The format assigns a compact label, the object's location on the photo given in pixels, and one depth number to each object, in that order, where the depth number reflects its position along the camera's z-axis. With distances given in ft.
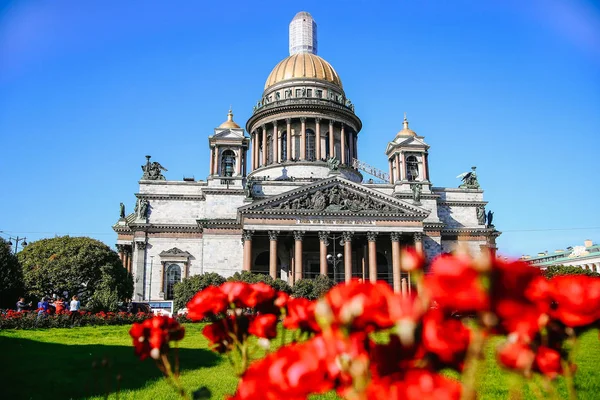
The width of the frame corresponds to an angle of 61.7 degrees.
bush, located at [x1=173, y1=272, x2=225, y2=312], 112.47
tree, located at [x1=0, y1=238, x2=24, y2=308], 83.87
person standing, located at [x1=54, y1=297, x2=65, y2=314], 80.36
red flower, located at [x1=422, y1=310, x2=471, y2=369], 6.06
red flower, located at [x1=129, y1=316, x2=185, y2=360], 11.17
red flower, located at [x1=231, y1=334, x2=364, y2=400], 6.25
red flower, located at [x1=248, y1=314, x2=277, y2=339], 10.67
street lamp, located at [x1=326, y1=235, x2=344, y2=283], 136.05
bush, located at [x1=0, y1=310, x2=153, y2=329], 69.56
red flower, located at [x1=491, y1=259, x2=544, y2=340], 5.66
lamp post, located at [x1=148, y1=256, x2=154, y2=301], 147.74
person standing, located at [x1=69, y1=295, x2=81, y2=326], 77.51
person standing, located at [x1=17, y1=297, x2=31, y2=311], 80.18
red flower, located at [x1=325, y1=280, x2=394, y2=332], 6.35
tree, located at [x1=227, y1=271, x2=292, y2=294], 107.88
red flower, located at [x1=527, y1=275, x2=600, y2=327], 7.29
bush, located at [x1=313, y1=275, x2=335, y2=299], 106.93
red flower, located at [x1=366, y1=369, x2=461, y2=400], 5.54
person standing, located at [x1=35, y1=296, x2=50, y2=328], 72.25
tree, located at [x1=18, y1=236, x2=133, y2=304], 113.19
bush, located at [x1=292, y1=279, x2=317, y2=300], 107.86
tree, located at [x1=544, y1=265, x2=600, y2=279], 125.34
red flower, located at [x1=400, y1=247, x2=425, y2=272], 5.75
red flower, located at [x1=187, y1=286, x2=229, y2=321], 10.88
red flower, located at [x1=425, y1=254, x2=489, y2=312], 5.40
